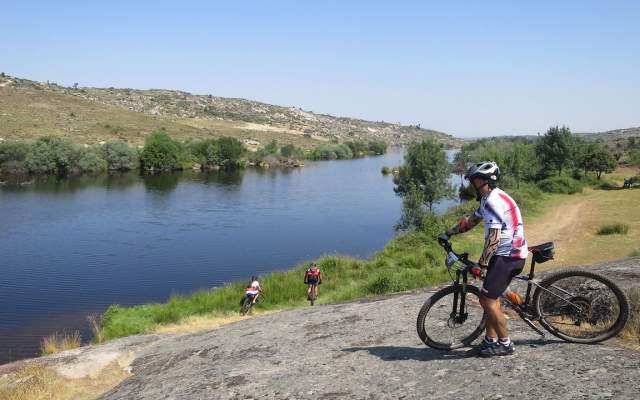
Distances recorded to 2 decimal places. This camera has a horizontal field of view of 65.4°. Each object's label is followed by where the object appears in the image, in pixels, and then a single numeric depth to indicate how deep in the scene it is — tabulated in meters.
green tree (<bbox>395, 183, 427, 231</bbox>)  44.13
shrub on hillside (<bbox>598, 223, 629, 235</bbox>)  35.22
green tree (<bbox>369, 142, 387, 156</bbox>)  187.12
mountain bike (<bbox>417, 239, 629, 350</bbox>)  7.23
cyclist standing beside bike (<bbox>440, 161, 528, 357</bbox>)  6.74
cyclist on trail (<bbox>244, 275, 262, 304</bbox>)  23.02
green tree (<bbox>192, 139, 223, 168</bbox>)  105.81
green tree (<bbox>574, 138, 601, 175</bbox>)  73.56
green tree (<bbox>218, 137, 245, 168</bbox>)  108.26
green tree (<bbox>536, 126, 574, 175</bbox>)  73.44
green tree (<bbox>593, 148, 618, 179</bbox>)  72.38
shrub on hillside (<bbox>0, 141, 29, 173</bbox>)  79.62
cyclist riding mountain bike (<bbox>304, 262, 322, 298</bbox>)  22.45
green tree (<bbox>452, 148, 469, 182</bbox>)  115.75
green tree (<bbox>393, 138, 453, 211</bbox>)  52.53
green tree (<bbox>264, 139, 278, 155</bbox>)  123.62
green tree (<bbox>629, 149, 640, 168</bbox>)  90.15
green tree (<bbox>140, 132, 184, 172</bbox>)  94.94
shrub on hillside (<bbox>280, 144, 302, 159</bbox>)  128.15
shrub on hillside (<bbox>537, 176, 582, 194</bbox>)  62.00
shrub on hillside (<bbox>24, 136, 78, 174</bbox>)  81.25
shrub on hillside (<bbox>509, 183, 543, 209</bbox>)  49.26
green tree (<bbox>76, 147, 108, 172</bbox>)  86.19
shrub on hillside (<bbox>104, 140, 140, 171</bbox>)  91.94
